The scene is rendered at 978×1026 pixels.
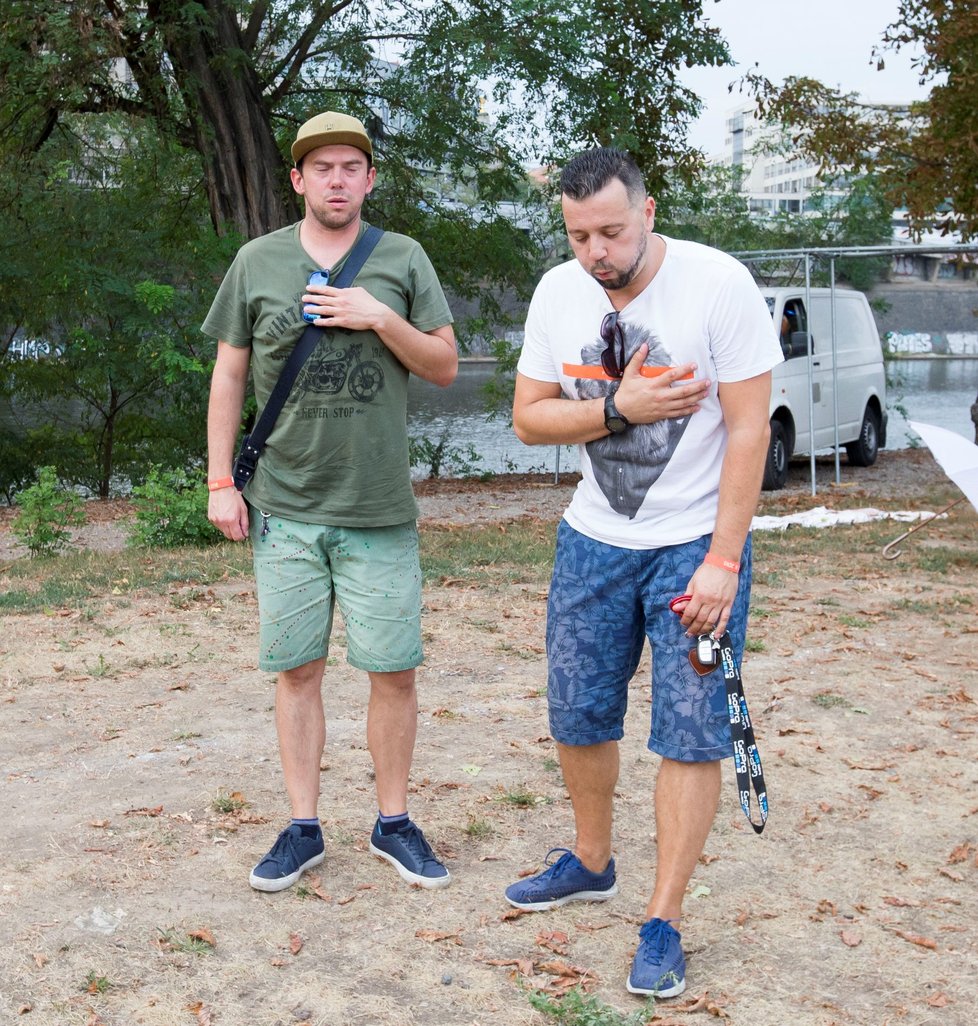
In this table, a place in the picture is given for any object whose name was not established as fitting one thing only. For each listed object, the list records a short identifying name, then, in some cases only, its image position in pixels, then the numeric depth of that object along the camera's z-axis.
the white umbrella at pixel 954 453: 5.43
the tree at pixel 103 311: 13.36
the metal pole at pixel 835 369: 12.47
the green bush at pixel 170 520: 9.82
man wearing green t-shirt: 3.39
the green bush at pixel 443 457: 16.91
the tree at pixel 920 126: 11.41
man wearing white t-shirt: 2.86
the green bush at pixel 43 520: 10.05
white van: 13.97
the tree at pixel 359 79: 11.56
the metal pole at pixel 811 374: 13.25
